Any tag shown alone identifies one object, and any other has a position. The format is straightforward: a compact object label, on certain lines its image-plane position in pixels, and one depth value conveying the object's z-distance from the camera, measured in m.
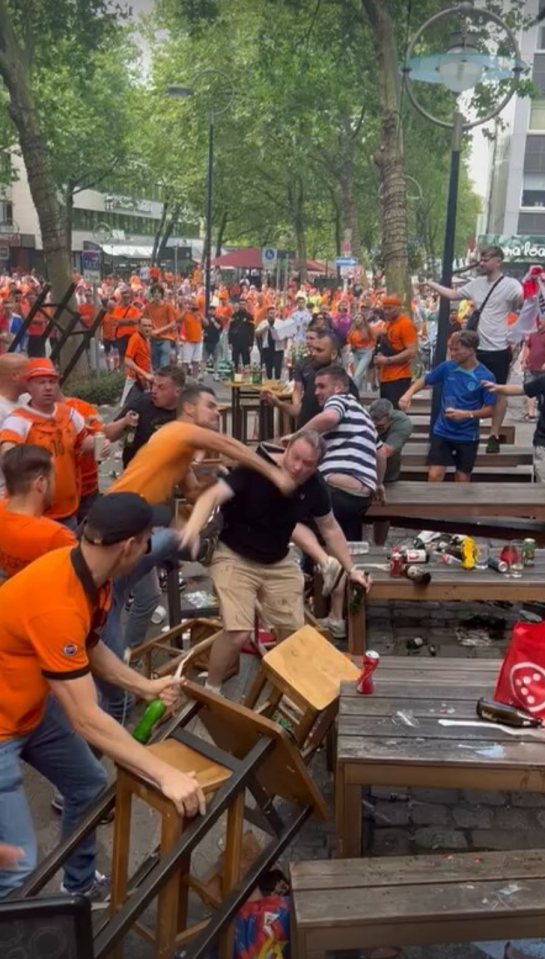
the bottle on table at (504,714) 3.32
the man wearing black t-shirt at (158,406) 5.74
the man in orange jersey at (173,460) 4.32
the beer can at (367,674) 3.50
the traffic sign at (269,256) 27.18
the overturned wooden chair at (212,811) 2.53
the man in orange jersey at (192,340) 16.23
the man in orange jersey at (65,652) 2.48
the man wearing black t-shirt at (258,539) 4.32
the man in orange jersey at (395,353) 10.27
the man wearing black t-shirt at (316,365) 7.05
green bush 13.69
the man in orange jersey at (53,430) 4.68
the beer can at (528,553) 5.45
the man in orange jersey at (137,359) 9.51
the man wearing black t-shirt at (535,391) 6.66
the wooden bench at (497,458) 8.42
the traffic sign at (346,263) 27.86
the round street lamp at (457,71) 7.41
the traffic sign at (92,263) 16.33
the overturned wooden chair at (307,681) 3.49
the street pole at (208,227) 21.10
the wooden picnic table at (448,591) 5.09
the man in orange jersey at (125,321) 16.16
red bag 3.29
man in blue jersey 7.09
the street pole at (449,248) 7.94
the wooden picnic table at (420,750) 3.10
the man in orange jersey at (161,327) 14.09
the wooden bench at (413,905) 2.57
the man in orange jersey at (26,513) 3.51
